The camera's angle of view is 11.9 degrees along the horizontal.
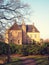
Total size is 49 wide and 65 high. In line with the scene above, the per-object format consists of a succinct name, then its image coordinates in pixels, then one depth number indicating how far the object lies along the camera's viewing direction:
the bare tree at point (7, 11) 28.68
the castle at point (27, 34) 81.22
